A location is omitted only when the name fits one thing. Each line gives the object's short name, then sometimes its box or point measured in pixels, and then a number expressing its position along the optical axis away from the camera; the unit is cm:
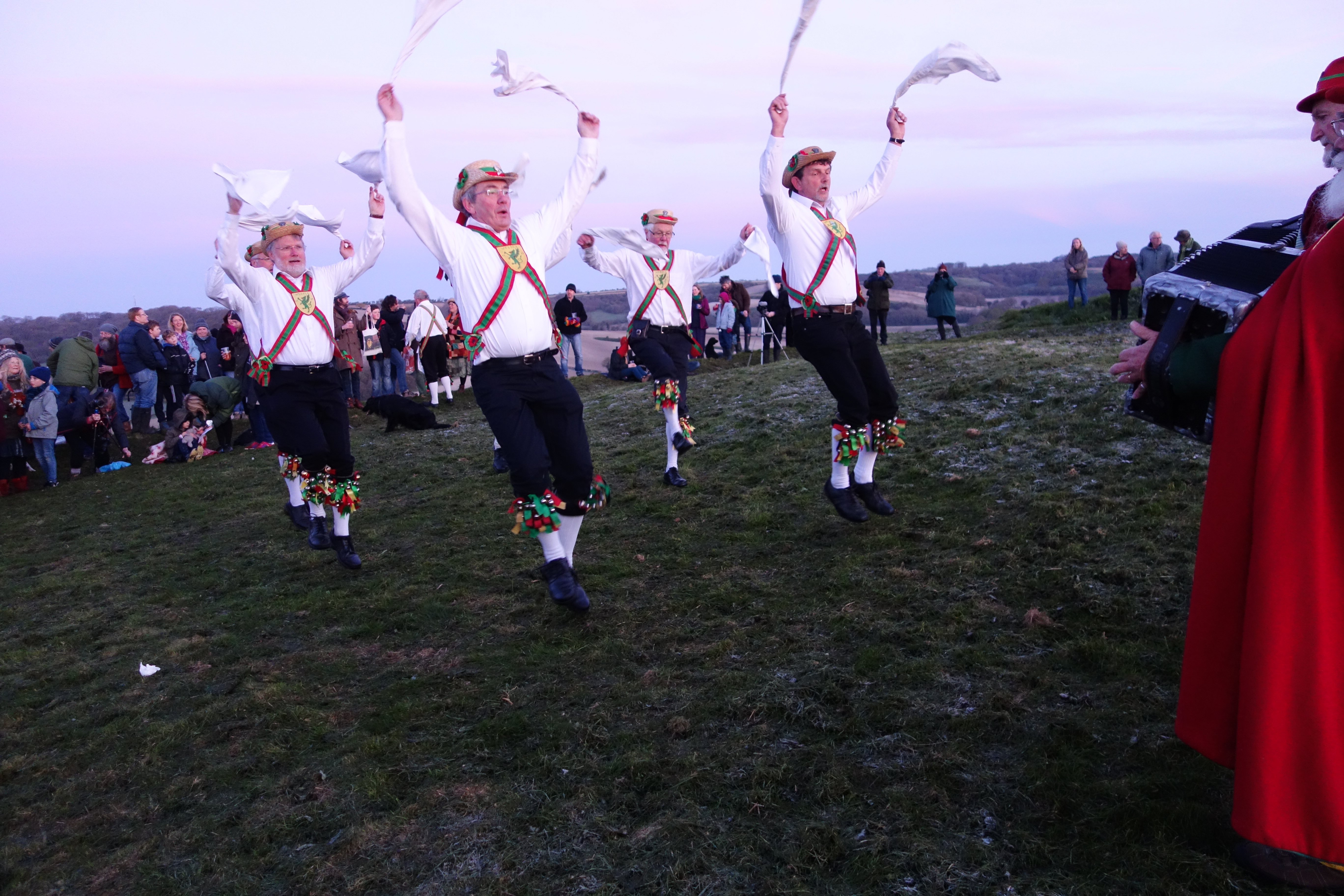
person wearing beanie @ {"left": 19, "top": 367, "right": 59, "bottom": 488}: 1241
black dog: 1394
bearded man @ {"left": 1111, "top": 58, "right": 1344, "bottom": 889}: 229
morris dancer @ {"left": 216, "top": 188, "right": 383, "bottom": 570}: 657
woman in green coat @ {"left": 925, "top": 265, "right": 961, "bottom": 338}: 2103
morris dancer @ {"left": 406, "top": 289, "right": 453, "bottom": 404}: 1652
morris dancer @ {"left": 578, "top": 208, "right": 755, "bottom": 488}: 827
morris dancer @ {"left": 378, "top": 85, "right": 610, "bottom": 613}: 498
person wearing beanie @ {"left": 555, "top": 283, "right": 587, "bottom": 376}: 1777
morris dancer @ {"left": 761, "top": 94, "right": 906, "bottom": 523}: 590
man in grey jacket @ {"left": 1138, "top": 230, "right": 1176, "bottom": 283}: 1845
